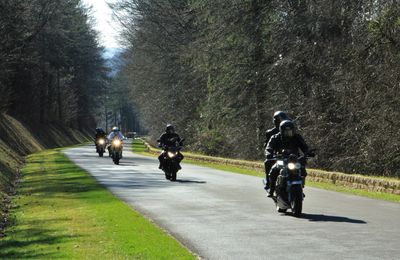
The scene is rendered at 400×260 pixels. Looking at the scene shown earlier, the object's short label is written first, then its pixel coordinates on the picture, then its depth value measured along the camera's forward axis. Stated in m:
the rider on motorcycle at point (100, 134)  46.31
